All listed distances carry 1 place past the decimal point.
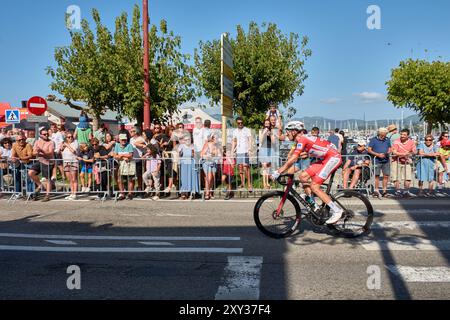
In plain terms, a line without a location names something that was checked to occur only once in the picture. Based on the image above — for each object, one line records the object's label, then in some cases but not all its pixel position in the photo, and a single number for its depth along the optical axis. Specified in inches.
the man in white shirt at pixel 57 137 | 501.2
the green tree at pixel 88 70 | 857.5
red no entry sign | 576.1
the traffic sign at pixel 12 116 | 654.5
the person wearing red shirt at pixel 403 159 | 465.1
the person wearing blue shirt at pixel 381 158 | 463.8
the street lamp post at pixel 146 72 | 581.6
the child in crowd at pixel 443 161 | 469.1
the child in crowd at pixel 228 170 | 468.1
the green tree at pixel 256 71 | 932.6
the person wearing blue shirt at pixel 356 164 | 470.3
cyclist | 281.1
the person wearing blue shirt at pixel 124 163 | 458.3
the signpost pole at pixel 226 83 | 539.2
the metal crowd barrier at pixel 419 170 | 466.3
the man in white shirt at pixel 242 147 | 475.2
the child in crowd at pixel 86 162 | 467.5
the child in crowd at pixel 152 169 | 463.2
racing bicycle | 286.2
